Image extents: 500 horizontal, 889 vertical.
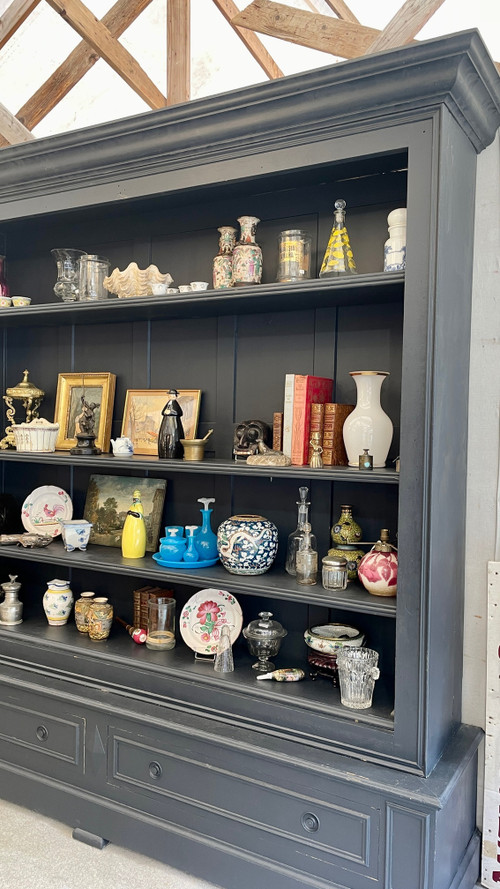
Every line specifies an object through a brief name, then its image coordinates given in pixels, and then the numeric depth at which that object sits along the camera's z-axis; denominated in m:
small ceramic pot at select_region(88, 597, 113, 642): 2.40
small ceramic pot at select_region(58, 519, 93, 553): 2.50
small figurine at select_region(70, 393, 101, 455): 2.46
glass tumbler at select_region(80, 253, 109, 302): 2.40
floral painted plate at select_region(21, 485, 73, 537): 2.75
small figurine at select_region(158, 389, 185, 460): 2.29
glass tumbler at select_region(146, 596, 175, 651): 2.32
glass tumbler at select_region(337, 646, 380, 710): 1.86
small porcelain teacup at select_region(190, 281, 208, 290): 2.15
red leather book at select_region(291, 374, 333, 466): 2.05
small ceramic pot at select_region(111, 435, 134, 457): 2.42
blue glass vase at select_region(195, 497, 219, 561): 2.27
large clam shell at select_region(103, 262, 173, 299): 2.30
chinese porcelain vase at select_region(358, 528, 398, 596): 1.88
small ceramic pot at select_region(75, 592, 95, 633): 2.47
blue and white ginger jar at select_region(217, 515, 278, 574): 2.12
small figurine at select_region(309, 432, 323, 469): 1.98
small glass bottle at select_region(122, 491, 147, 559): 2.38
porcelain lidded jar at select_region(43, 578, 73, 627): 2.55
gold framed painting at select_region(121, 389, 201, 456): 2.46
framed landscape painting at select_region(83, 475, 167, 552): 2.53
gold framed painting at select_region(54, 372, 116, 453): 2.62
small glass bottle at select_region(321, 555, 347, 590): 1.95
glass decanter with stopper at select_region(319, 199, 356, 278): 1.95
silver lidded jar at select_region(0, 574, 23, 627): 2.55
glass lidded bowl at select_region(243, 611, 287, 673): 2.15
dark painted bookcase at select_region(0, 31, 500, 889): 1.69
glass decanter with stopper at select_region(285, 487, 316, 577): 2.12
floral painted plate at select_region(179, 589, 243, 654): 2.24
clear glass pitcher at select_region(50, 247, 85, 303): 2.52
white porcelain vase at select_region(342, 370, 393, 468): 1.94
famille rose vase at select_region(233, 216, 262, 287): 2.11
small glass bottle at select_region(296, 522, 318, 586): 2.04
